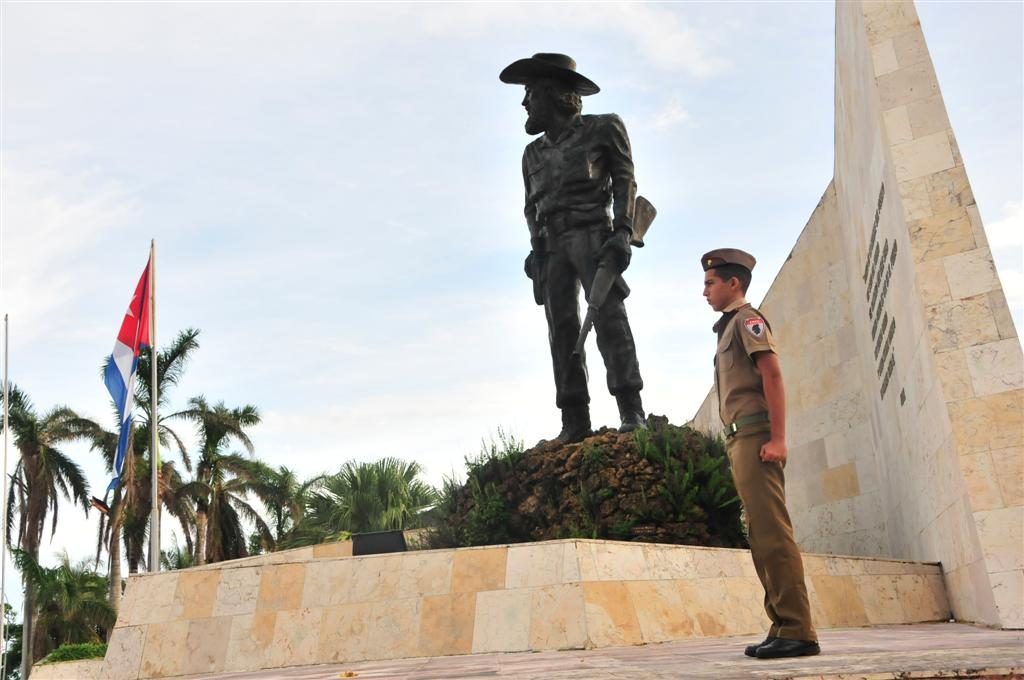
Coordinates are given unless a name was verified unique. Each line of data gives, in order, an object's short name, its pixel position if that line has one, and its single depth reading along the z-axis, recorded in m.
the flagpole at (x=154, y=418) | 16.09
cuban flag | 14.43
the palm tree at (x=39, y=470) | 26.56
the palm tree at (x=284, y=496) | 29.33
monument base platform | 5.14
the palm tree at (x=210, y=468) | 27.48
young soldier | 3.45
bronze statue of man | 7.69
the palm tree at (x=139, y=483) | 25.14
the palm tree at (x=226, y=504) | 27.48
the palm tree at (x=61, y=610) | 24.55
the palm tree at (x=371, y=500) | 24.48
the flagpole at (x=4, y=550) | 21.73
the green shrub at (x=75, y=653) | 16.61
